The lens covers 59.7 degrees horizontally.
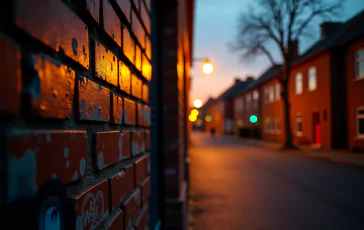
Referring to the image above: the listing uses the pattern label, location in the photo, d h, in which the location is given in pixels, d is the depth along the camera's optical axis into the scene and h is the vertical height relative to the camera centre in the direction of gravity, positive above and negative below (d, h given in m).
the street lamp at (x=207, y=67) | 14.16 +2.53
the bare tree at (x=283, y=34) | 19.78 +5.77
